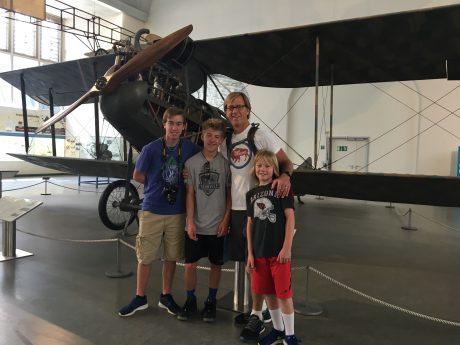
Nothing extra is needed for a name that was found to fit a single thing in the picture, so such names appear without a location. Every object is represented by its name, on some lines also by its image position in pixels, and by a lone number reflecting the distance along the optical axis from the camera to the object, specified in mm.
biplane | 3703
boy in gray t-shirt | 2586
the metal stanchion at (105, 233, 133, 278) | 3715
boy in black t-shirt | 2209
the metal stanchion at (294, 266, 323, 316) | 2940
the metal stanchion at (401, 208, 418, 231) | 6762
